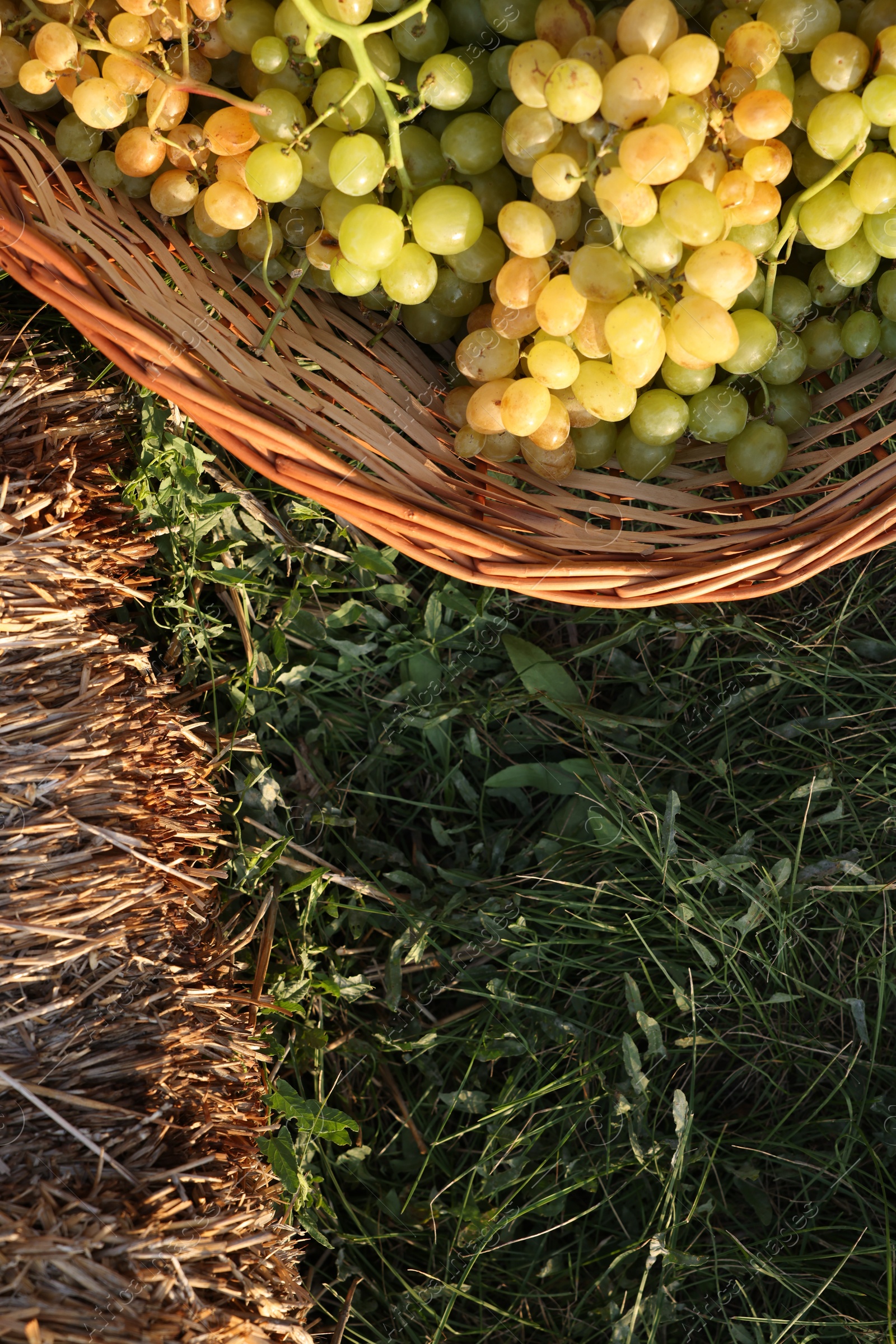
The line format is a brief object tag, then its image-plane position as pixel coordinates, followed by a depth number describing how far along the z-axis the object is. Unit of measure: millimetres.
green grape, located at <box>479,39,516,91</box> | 677
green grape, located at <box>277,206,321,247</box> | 713
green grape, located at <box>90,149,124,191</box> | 707
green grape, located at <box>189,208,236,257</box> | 716
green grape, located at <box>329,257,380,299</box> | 688
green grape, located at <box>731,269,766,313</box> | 693
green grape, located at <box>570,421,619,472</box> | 717
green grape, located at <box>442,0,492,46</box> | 686
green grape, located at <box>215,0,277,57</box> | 685
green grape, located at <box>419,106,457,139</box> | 701
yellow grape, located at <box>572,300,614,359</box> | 675
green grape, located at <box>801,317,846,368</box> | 707
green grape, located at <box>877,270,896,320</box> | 691
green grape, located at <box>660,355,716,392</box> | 689
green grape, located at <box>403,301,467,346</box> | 720
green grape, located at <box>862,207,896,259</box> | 676
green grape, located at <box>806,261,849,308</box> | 701
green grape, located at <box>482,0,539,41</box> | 671
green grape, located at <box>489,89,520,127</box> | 688
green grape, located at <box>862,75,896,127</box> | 654
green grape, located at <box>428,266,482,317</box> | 709
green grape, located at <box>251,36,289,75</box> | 674
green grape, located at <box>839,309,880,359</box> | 698
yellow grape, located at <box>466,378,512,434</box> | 694
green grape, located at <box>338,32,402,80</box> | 676
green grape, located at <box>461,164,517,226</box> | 696
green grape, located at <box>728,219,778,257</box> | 681
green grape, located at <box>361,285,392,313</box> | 722
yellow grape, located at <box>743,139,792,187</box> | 668
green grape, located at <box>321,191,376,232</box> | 692
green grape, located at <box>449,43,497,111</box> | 687
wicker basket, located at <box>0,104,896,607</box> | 685
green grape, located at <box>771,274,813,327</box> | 704
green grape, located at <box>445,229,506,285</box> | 693
